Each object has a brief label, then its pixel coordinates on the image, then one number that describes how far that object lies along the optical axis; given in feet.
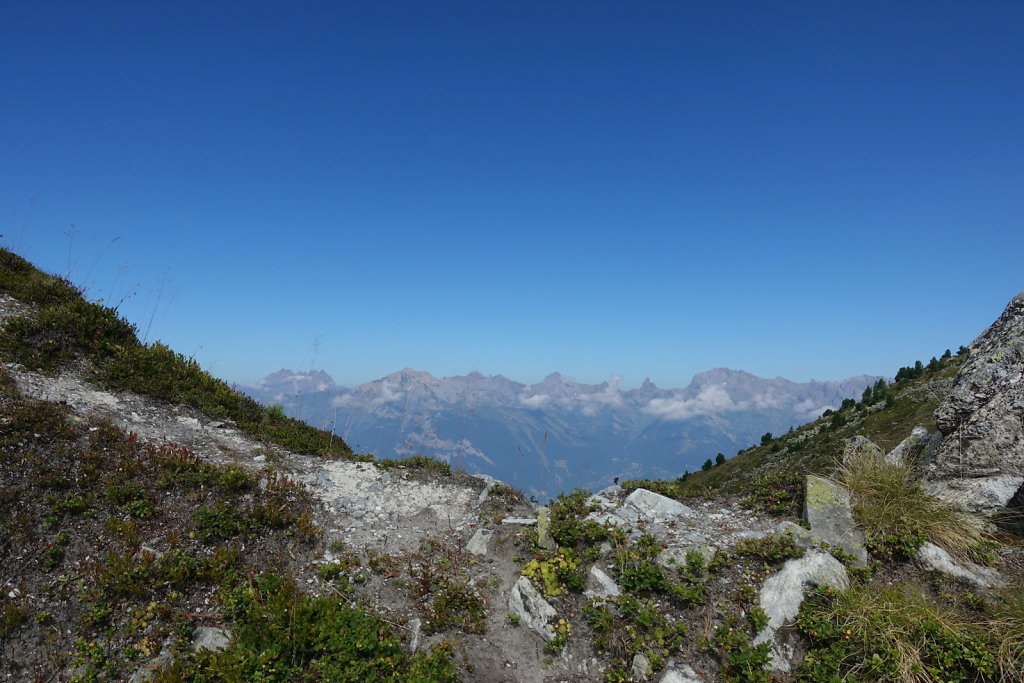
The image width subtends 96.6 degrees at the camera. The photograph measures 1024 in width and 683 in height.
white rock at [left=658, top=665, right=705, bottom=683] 24.18
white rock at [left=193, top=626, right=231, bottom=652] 24.40
